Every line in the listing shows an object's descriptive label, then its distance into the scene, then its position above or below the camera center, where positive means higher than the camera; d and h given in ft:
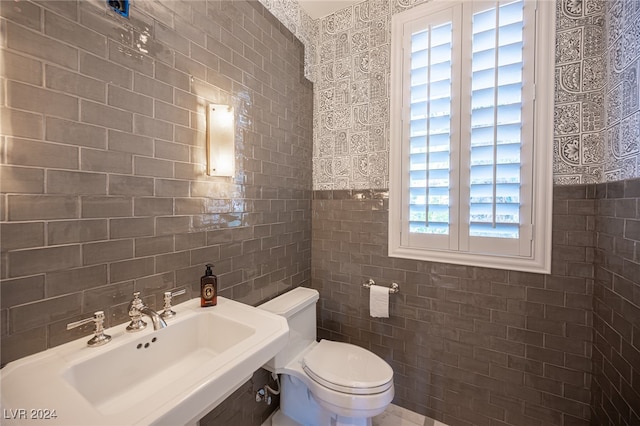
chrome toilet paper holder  5.79 -1.84
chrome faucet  2.99 -1.33
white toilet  4.25 -3.09
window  4.50 +1.55
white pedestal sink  1.90 -1.57
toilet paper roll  5.78 -2.16
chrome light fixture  4.11 +1.17
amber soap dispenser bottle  3.85 -1.27
